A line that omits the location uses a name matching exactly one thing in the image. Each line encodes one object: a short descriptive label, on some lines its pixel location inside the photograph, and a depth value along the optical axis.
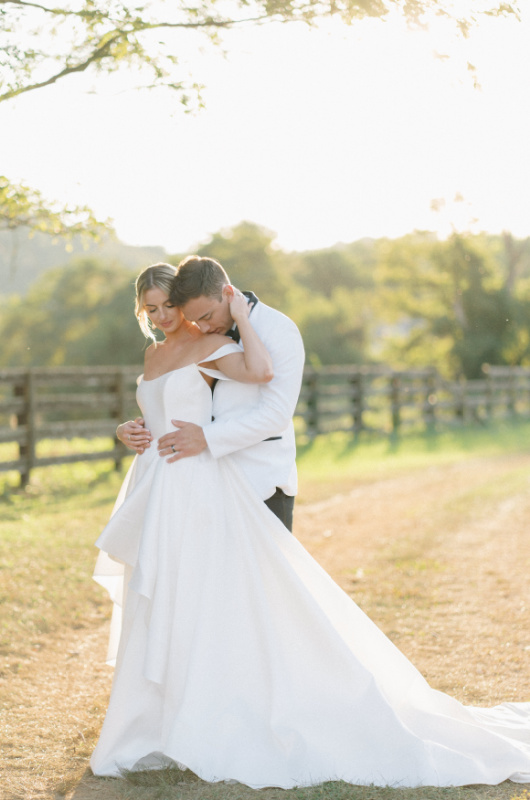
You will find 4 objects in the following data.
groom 3.50
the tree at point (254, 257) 54.41
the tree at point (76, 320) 45.09
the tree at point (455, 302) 32.91
